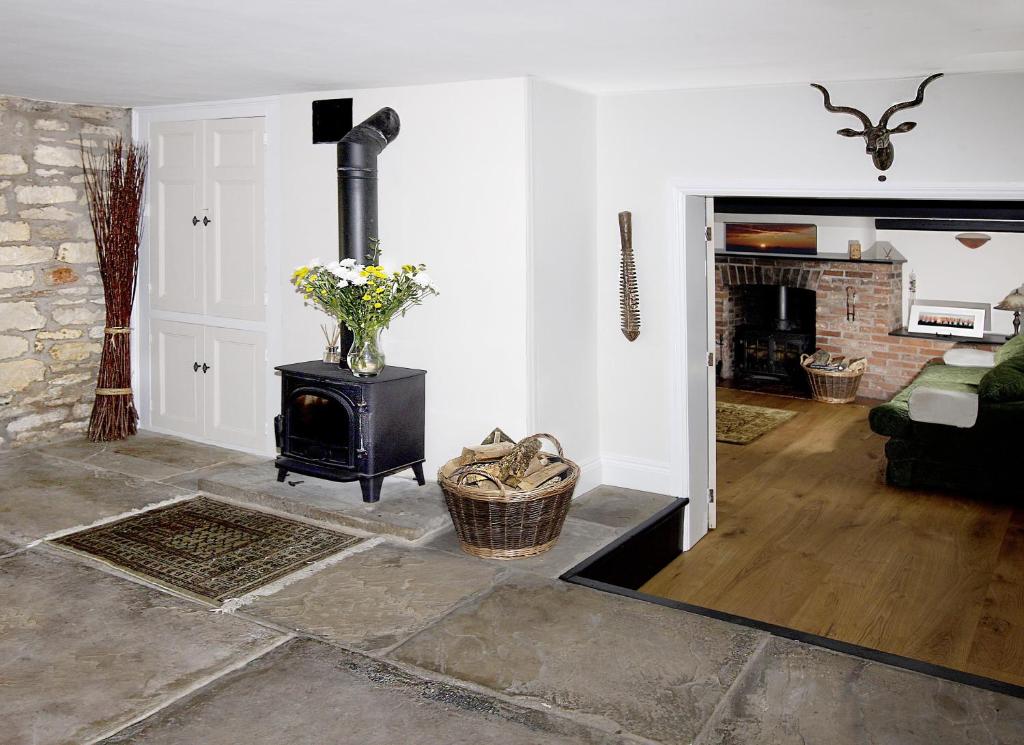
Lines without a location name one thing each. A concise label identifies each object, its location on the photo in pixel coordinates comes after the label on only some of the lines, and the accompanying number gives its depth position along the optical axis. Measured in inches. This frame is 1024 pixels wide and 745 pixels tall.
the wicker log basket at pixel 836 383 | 364.2
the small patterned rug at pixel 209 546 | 148.6
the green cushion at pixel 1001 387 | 238.5
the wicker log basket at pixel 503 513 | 153.1
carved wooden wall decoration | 190.9
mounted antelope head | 160.6
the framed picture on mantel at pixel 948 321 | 368.2
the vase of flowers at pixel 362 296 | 173.6
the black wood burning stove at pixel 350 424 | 174.2
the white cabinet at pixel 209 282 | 213.3
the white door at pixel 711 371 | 200.1
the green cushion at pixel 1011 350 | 285.3
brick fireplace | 374.6
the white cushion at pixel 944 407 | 240.1
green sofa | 238.4
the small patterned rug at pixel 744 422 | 307.1
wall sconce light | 367.0
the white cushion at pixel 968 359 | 326.6
